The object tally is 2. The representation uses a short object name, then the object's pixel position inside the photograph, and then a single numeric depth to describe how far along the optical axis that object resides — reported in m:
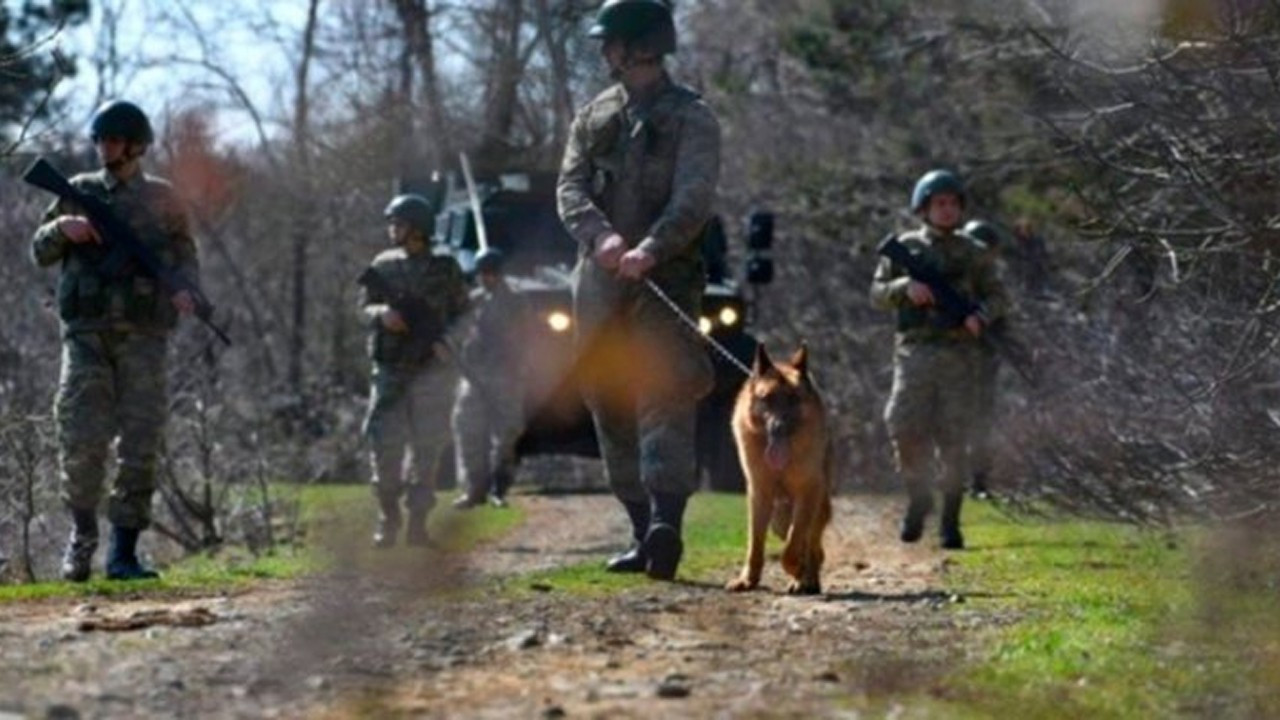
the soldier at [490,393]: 24.17
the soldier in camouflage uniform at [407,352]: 18.75
